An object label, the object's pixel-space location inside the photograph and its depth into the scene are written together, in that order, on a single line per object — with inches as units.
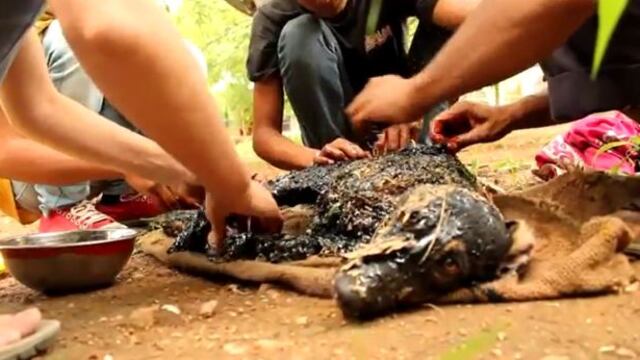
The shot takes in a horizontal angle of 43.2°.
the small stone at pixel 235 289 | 69.0
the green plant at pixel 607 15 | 8.2
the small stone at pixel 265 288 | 67.2
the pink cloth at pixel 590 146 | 105.3
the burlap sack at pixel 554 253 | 55.4
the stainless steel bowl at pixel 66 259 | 69.1
